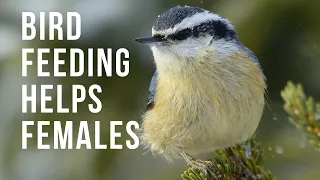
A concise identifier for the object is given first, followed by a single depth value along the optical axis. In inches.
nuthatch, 211.2
